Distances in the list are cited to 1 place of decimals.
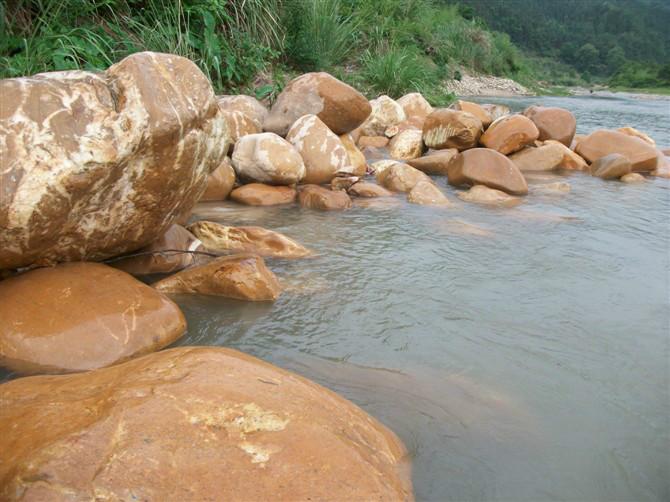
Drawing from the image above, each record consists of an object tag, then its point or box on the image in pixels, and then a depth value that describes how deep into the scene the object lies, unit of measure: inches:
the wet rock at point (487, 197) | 247.6
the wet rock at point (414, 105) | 428.4
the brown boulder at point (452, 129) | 331.3
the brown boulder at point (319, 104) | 291.4
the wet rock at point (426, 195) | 239.8
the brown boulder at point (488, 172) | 263.7
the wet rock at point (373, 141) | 369.7
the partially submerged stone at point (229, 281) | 136.1
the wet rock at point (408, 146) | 345.7
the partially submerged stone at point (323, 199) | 226.1
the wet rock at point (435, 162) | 308.2
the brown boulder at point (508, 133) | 329.7
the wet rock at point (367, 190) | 249.9
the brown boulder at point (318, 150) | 255.0
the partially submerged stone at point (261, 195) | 229.0
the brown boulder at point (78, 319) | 105.0
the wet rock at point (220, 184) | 229.6
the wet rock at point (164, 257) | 147.7
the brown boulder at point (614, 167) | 316.8
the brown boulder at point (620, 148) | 335.6
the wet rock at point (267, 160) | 234.4
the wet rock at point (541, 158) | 335.9
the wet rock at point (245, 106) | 291.0
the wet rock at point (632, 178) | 312.5
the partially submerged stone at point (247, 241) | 167.9
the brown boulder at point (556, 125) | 362.3
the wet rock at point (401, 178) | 259.0
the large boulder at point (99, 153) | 109.7
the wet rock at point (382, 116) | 391.2
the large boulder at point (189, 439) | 62.4
